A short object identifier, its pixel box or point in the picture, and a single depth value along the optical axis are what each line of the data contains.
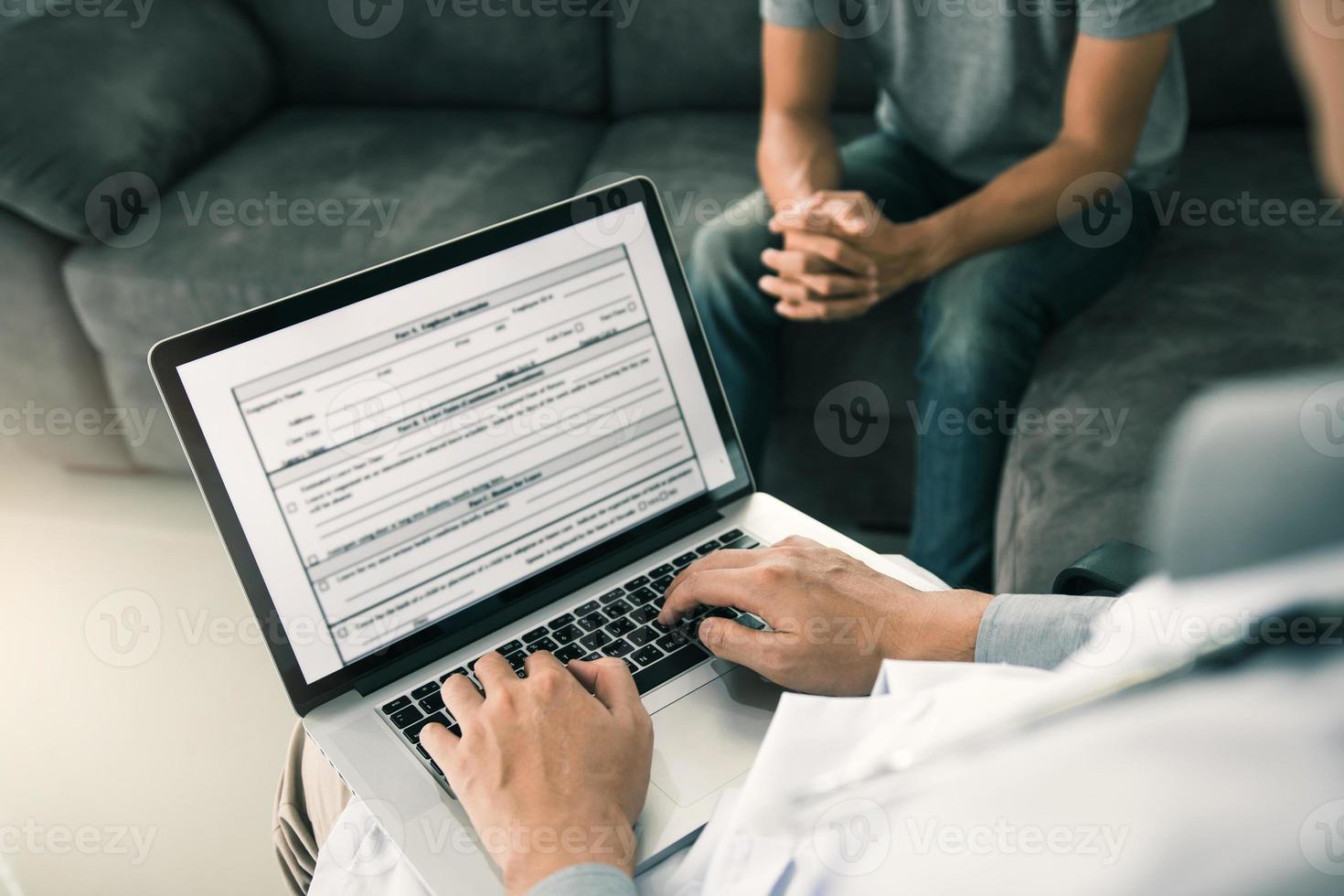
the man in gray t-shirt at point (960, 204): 1.24
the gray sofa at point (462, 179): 1.24
